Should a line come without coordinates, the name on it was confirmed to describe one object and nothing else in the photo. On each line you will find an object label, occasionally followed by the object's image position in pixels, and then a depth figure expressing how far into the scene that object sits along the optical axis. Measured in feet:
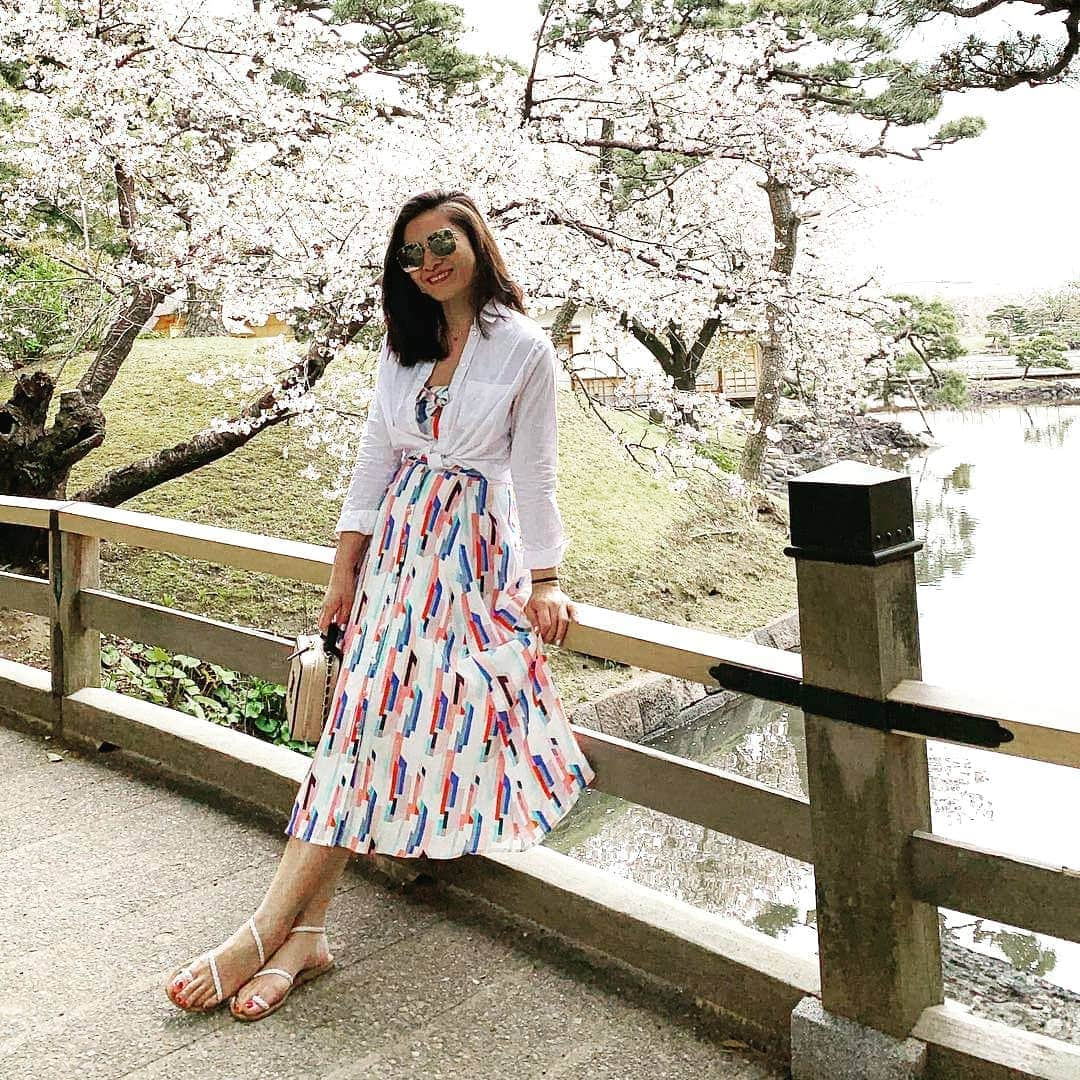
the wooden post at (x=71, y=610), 10.21
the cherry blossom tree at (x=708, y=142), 23.48
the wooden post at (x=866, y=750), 4.97
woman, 6.40
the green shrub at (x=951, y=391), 47.62
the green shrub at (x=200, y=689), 16.71
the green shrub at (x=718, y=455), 31.39
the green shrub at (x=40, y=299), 26.48
